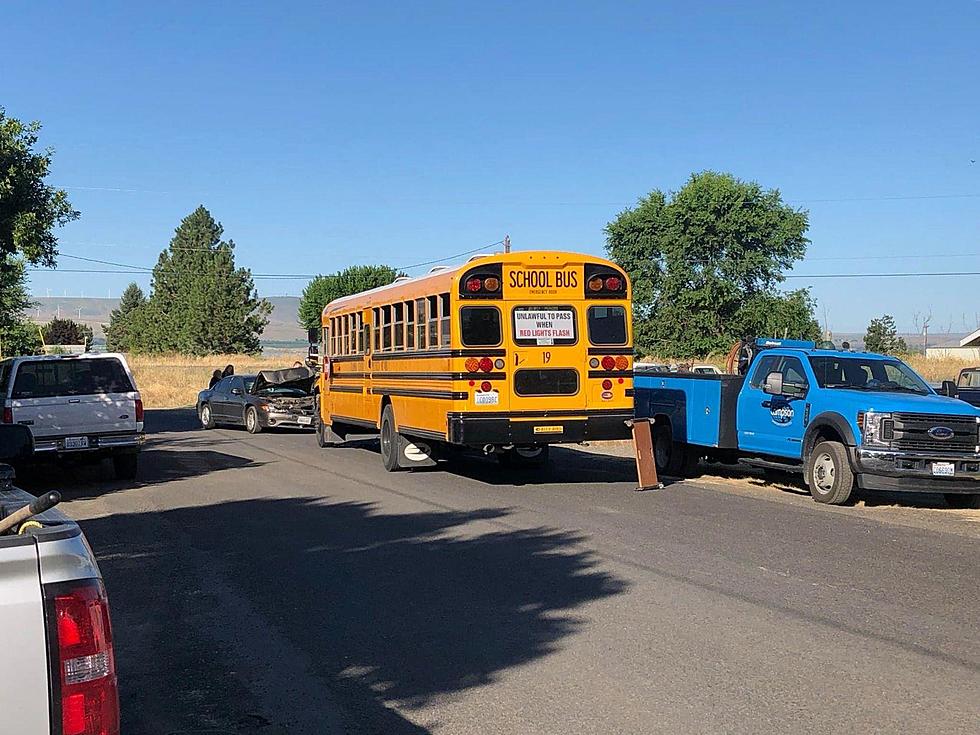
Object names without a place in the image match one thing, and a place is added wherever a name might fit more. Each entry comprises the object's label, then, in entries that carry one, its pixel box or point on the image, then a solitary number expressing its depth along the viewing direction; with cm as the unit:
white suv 1576
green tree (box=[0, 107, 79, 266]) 2450
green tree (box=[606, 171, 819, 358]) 6406
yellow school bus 1543
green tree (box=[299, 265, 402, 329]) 10638
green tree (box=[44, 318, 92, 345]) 10475
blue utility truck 1352
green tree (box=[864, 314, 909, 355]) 8069
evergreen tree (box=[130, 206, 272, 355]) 10038
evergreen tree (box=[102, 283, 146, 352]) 13212
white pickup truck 266
